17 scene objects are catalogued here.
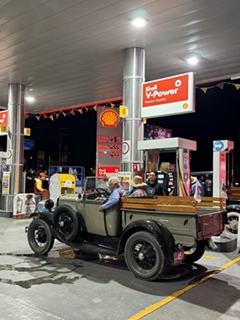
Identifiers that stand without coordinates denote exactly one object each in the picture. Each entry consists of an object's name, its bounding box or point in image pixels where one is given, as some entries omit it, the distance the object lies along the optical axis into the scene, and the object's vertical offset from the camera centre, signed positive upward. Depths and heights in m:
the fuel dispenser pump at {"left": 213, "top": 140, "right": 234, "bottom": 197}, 6.48 +0.25
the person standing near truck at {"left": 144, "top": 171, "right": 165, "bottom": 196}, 6.55 -0.20
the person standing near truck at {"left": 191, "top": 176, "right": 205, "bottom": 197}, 8.49 -0.23
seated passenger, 5.43 -0.21
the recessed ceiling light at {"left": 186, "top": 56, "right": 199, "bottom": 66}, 8.26 +3.04
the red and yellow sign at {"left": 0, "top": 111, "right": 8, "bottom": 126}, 11.11 +1.96
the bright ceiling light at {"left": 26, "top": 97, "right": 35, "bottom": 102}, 13.18 +3.12
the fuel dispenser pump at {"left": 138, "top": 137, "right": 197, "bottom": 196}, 6.53 +0.56
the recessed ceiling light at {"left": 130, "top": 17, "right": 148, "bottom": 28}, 6.30 +3.07
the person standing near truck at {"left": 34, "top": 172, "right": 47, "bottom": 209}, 11.38 -0.33
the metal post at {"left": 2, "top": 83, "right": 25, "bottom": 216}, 10.85 +1.32
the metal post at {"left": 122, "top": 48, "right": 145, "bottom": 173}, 7.49 +1.71
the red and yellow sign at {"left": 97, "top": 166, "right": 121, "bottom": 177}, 13.54 +0.25
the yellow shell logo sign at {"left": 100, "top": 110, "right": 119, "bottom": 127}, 12.72 +2.32
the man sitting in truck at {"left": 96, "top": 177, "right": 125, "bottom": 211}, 4.84 -0.27
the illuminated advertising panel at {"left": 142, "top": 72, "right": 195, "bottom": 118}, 6.41 +1.68
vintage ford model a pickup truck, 4.21 -0.77
